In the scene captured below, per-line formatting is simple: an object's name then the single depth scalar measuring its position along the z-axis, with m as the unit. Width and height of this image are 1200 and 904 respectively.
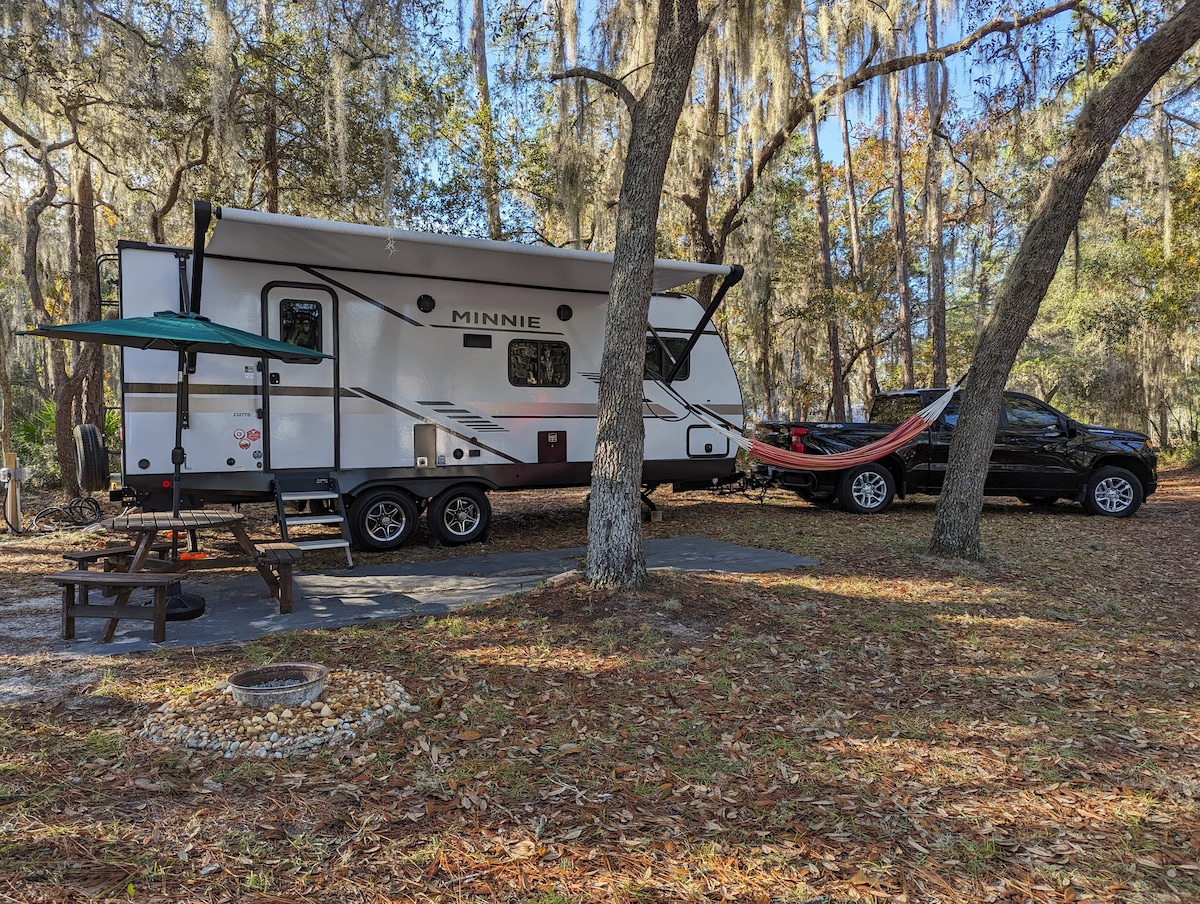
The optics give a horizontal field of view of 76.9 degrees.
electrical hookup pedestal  8.37
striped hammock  9.03
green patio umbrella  4.95
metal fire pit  3.36
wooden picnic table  4.44
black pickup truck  9.85
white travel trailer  6.50
